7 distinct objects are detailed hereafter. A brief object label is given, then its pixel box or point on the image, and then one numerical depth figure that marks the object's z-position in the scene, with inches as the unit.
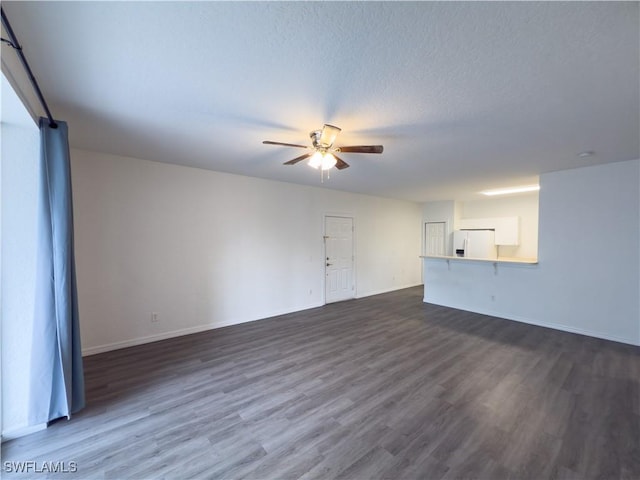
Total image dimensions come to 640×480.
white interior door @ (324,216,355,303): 233.1
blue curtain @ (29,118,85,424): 79.1
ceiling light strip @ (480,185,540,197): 213.5
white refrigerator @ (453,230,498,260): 255.7
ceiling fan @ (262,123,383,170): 91.8
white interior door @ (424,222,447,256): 301.1
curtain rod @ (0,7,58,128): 50.7
